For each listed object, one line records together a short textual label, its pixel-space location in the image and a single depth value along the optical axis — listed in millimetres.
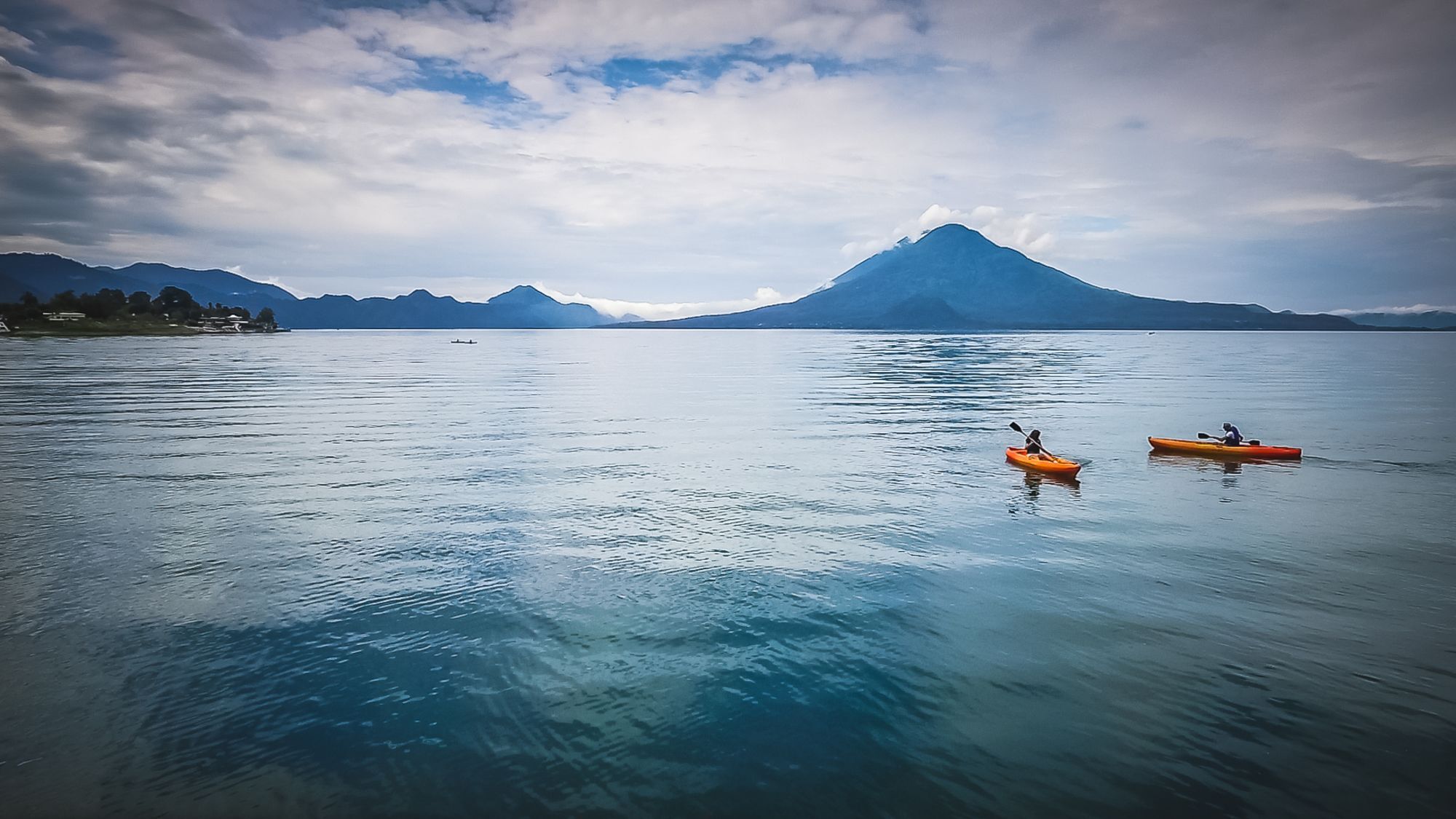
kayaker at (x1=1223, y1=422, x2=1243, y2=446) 41688
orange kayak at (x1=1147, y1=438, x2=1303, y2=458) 40969
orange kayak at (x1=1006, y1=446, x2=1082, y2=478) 36219
